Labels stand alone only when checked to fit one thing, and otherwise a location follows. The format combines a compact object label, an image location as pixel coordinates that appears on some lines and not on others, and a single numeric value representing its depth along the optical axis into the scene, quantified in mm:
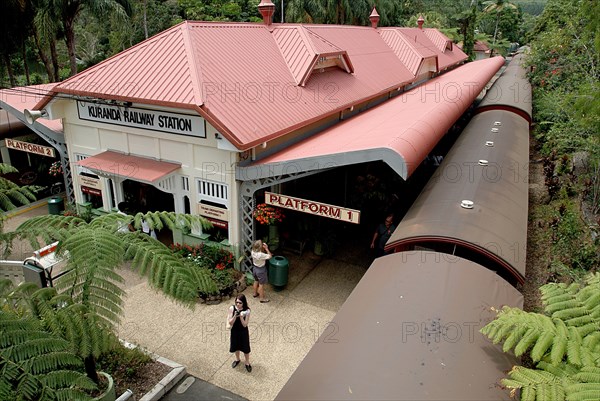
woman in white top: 10242
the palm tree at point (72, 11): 21094
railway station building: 10141
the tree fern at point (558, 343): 4445
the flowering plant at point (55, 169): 14587
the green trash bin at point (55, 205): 14305
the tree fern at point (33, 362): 4793
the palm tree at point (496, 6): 66812
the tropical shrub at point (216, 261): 10719
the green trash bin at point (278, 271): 10688
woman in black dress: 7945
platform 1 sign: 9555
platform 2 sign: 13737
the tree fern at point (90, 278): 5703
